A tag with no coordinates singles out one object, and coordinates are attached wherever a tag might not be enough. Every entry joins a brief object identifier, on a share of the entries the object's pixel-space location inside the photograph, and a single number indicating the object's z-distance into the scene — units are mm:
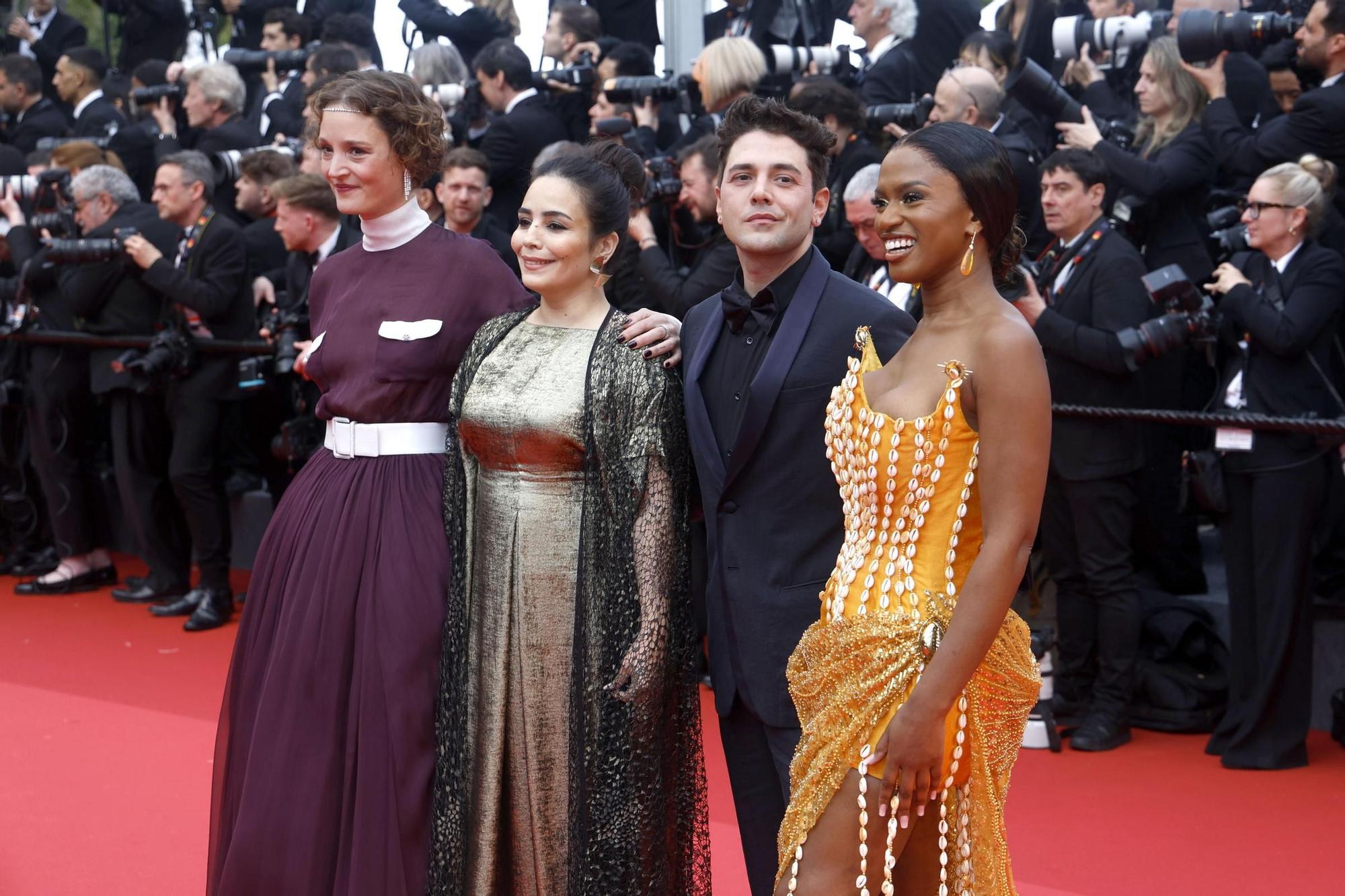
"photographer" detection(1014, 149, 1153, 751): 4918
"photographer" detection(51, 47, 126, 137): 9023
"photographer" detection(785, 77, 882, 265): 5469
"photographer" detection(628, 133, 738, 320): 5258
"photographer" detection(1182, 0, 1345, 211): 4902
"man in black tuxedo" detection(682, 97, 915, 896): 2705
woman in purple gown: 3129
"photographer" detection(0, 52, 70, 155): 9117
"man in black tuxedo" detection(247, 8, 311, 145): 8008
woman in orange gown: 2191
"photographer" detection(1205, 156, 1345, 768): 4680
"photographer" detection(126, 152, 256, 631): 6637
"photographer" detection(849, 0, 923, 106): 6422
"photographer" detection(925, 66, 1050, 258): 5363
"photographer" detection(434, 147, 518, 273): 5992
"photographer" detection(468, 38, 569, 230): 6602
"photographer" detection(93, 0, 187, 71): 10148
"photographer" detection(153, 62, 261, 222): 7801
